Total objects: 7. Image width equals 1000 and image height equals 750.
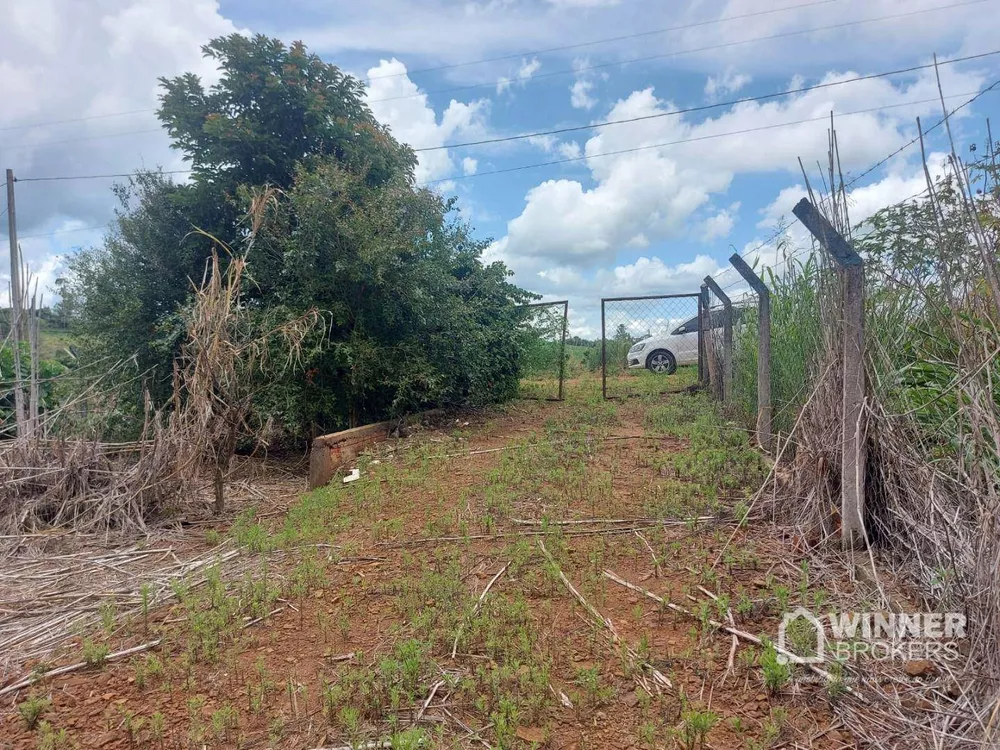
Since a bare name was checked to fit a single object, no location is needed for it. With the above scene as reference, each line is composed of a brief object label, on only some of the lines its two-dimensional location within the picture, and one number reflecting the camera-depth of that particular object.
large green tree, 6.39
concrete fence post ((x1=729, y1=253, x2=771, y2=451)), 4.80
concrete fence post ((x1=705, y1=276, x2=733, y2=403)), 6.76
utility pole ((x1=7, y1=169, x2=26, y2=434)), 10.17
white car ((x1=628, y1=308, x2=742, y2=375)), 12.59
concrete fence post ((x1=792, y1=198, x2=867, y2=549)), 2.82
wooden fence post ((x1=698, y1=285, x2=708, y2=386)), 9.25
